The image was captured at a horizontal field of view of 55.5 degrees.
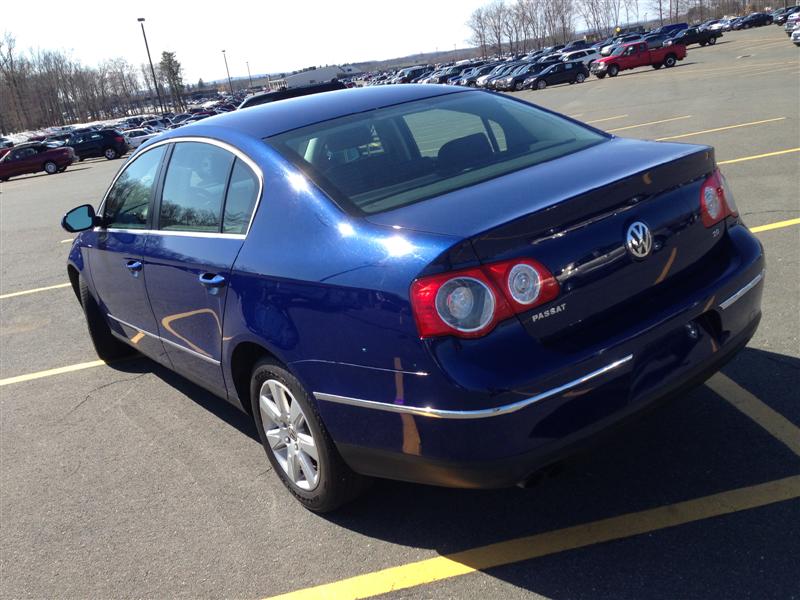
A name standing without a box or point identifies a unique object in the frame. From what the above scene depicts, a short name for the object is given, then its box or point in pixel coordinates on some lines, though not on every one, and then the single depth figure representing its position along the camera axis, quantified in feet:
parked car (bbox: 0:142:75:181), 110.52
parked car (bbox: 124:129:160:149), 141.15
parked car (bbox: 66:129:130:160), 124.26
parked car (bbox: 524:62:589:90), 141.79
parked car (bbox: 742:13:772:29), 253.85
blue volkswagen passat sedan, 8.27
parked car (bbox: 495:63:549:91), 147.64
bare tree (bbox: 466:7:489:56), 508.94
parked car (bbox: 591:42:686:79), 131.13
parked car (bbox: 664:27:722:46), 176.65
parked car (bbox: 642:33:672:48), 132.57
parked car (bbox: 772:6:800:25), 226.17
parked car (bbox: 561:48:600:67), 167.12
